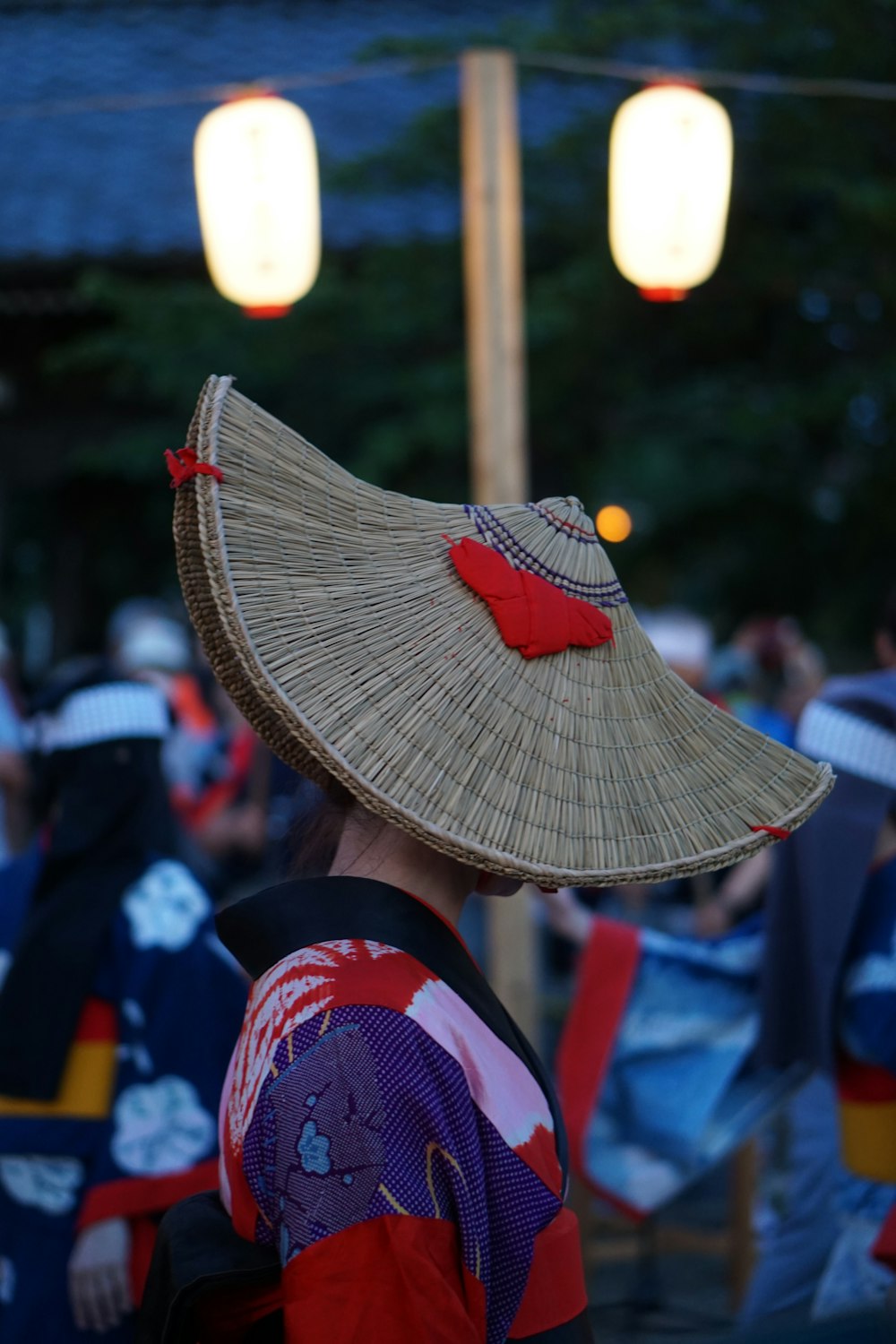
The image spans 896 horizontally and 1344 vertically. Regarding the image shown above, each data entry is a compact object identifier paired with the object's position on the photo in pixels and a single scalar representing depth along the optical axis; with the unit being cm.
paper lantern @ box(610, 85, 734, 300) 430
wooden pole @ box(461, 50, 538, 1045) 394
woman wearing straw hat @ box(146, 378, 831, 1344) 114
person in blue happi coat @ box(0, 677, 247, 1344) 241
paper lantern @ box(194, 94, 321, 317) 466
